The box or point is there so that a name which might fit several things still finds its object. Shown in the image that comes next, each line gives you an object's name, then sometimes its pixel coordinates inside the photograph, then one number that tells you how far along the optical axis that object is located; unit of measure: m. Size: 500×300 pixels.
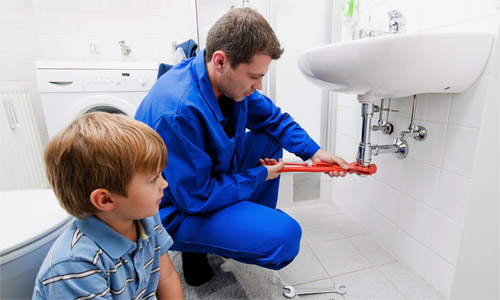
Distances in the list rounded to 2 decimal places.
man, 0.70
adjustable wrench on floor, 0.90
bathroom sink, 0.63
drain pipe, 1.00
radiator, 1.34
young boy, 0.44
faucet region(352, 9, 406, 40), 0.93
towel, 1.42
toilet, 0.55
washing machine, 1.39
